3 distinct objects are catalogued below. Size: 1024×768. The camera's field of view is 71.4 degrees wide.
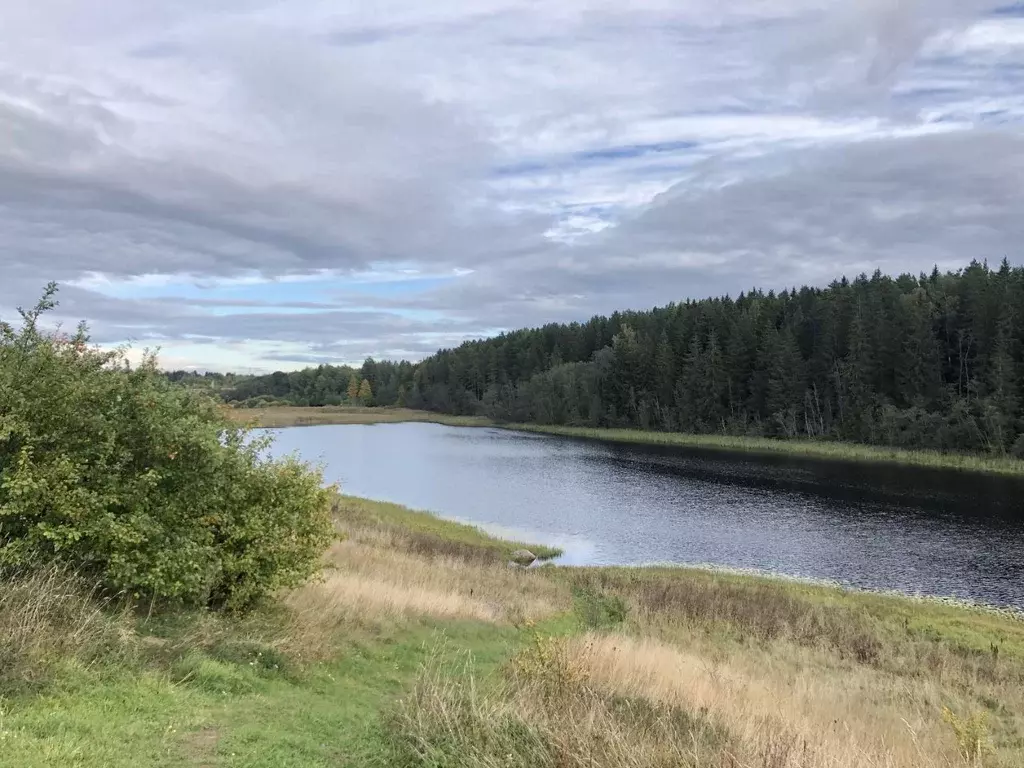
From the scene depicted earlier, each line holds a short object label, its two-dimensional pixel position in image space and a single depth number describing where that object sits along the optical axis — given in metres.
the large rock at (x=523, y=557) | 28.90
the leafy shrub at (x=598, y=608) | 17.86
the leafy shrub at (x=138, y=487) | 8.62
